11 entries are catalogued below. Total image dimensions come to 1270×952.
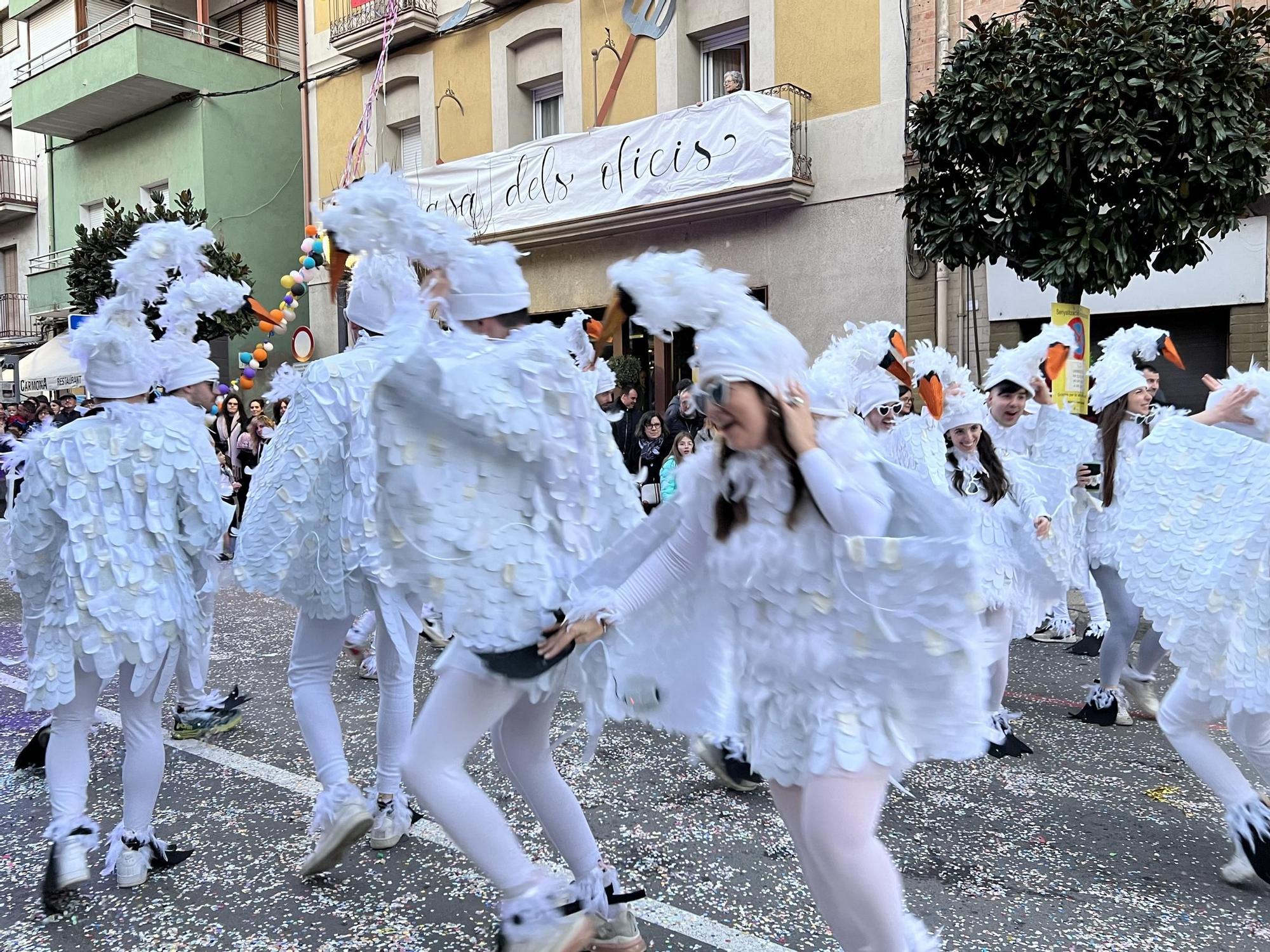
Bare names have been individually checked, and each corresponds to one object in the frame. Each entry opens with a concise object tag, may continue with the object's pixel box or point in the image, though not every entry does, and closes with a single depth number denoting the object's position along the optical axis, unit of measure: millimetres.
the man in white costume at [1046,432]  4836
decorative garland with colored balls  4883
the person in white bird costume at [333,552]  3201
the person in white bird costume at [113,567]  3197
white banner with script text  12773
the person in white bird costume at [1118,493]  4691
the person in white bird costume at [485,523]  2393
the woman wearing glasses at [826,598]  2016
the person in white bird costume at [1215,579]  2988
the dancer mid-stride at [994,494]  4254
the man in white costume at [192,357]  3887
